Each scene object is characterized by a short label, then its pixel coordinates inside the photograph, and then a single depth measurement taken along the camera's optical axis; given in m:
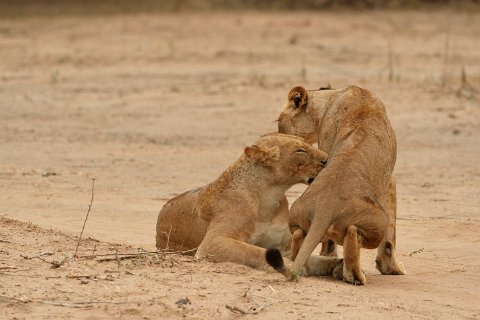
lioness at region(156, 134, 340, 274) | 16.59
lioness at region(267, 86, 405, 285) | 15.66
